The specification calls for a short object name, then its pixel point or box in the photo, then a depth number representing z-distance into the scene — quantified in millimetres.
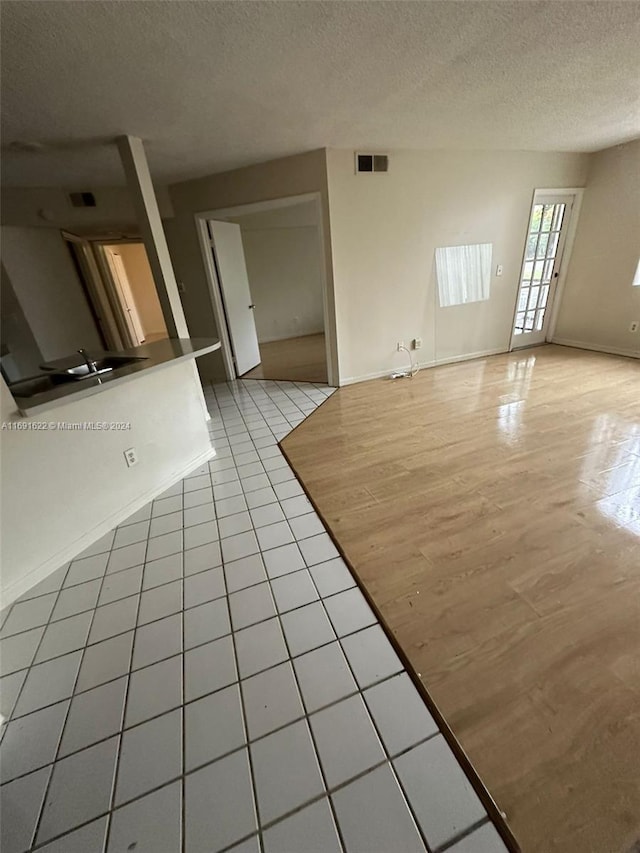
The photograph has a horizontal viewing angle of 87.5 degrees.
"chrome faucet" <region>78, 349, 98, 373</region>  1940
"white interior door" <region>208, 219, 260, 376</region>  4105
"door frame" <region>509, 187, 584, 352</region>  4047
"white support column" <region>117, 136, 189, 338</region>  2457
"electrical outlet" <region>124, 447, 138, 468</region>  2037
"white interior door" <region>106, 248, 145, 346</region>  5316
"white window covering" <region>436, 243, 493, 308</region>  3918
